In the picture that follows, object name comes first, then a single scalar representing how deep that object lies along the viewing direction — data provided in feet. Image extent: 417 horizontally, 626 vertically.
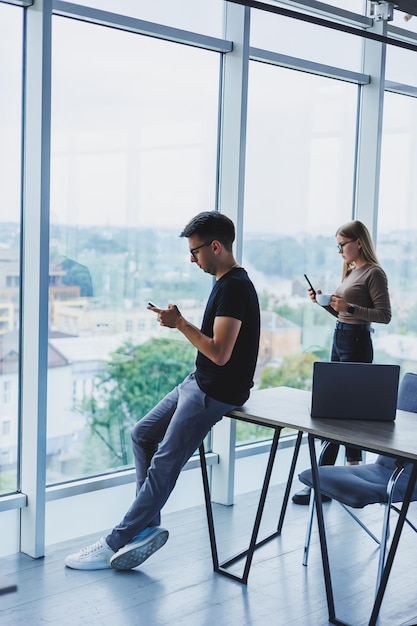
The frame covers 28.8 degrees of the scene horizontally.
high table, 10.80
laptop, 11.94
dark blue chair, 12.01
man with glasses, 12.28
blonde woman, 16.16
